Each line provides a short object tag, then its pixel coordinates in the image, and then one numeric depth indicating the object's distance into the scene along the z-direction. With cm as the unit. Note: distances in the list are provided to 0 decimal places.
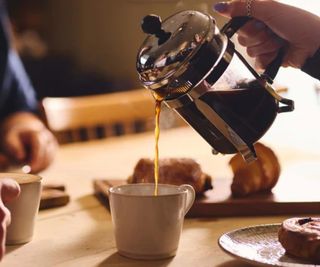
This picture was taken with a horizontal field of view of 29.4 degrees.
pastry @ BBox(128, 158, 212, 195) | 110
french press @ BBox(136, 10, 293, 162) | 82
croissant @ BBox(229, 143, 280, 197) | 113
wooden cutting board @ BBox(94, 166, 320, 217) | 108
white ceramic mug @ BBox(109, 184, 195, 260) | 80
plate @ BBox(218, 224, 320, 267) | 71
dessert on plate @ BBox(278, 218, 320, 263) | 71
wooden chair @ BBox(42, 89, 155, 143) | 212
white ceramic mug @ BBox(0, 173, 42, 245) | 88
